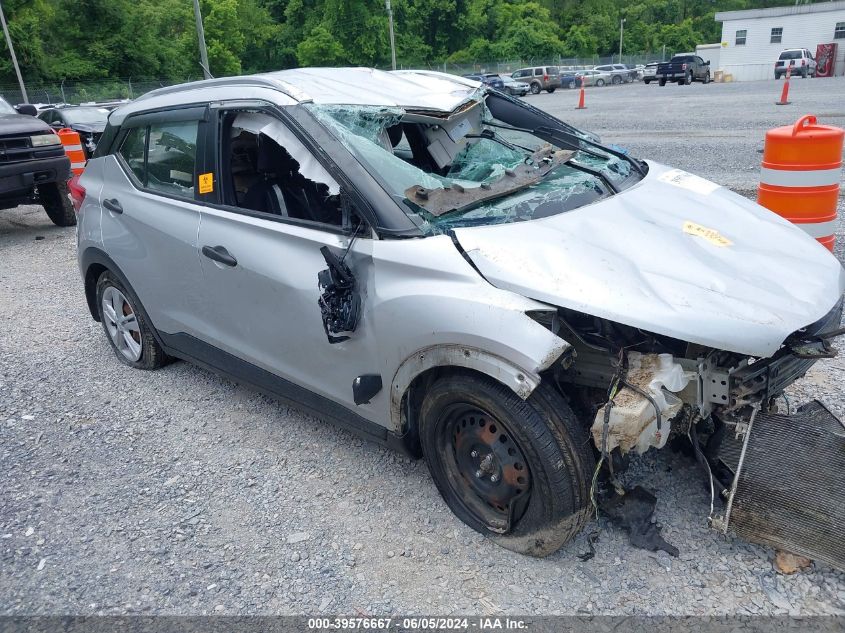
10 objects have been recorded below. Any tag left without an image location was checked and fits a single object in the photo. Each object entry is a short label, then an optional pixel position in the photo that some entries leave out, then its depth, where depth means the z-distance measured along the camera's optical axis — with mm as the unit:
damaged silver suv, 2467
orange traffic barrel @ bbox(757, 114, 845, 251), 4410
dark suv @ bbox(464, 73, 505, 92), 37981
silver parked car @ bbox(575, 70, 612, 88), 47938
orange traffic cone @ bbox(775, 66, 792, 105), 19448
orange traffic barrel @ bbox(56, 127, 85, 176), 10797
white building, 43031
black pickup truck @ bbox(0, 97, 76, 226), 8516
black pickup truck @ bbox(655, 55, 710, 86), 38094
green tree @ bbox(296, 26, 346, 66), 55188
